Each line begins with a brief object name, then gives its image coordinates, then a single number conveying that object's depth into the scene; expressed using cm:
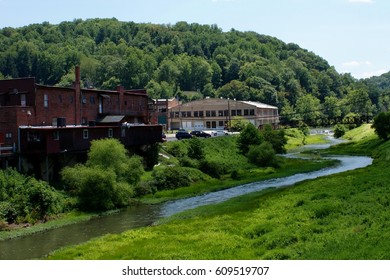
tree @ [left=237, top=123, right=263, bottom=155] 8579
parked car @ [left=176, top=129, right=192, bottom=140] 8794
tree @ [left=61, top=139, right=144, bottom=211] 4562
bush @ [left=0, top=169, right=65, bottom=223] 4016
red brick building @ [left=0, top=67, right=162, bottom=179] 4969
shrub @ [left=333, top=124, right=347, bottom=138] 13962
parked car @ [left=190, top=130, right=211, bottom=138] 9559
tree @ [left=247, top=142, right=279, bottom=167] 7556
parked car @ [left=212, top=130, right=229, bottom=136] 10217
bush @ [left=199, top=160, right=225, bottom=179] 6514
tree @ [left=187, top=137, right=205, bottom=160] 7062
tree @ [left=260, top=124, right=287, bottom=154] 9312
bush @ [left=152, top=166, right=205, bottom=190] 5572
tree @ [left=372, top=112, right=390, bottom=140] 8900
